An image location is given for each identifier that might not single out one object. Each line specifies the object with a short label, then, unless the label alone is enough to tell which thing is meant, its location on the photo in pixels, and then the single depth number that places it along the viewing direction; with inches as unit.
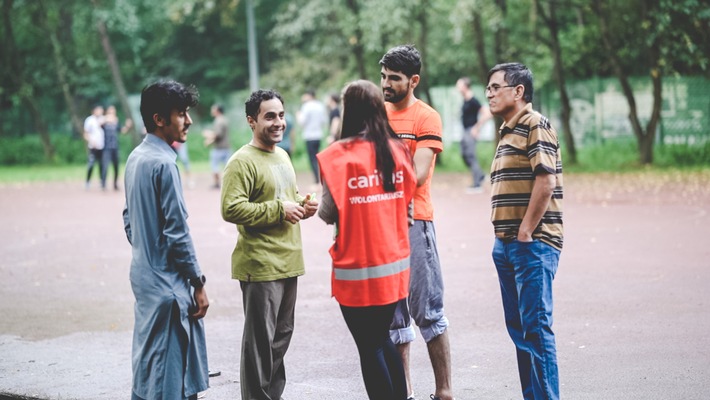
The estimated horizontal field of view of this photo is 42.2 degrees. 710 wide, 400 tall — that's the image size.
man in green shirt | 198.4
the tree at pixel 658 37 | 796.0
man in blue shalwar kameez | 175.2
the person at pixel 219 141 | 849.4
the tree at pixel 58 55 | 1535.4
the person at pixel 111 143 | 864.3
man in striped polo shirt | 190.7
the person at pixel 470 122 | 700.7
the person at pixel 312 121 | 800.3
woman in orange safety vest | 172.4
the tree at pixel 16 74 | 1551.4
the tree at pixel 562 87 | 976.9
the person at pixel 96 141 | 872.9
